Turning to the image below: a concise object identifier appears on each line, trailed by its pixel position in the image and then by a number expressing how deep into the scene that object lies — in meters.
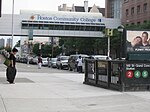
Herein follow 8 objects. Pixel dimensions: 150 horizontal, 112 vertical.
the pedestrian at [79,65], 35.00
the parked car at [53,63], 50.02
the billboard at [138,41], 15.87
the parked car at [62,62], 44.28
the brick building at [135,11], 78.12
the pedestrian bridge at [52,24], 83.12
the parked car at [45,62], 58.12
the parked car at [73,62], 38.04
